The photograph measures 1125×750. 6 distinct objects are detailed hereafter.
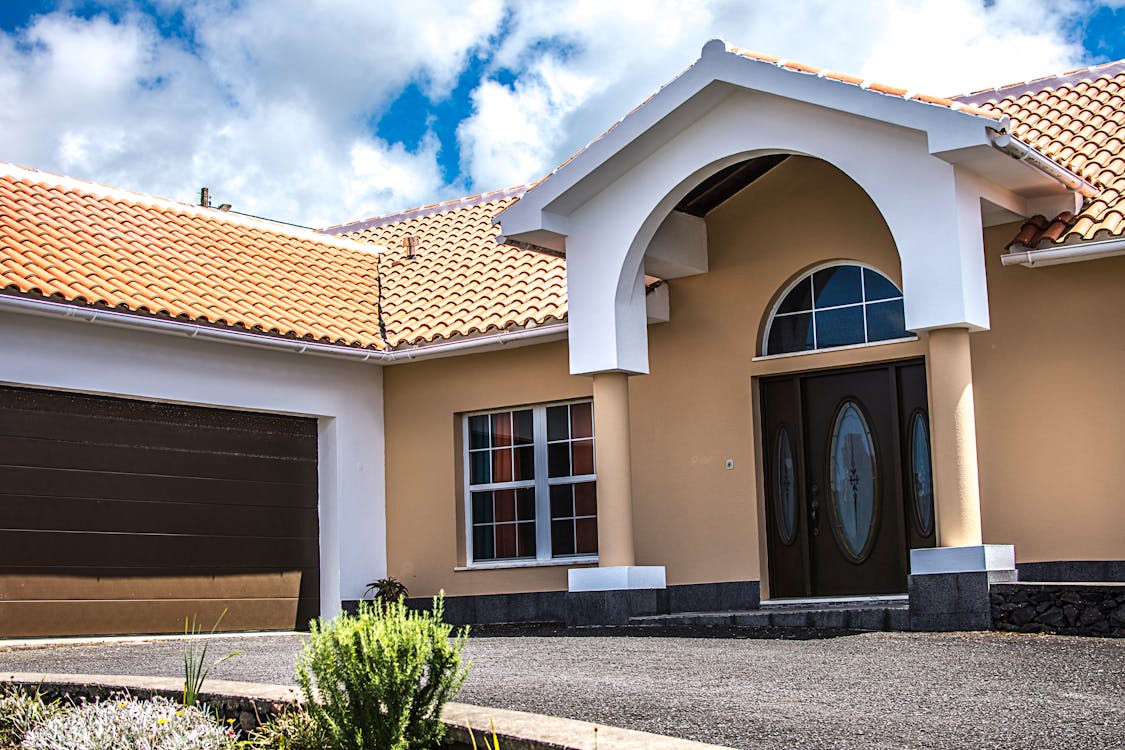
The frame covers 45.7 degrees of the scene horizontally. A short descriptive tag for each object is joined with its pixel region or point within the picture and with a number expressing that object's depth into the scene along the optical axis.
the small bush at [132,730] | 6.49
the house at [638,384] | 11.29
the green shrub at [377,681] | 5.64
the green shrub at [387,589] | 14.95
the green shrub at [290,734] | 6.06
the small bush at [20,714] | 7.28
